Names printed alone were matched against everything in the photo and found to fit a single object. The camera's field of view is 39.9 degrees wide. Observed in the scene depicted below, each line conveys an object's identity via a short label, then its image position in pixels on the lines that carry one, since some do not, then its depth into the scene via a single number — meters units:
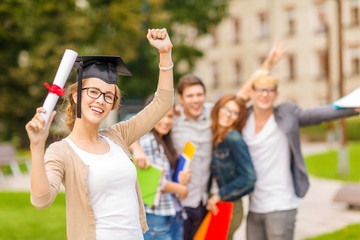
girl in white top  2.42
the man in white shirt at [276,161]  3.94
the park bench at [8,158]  15.65
